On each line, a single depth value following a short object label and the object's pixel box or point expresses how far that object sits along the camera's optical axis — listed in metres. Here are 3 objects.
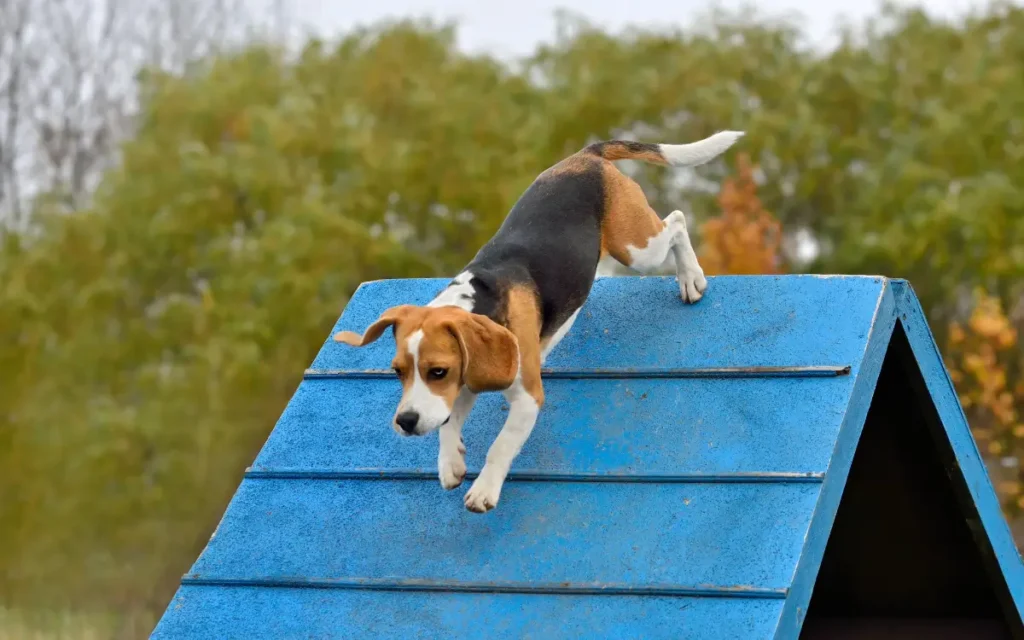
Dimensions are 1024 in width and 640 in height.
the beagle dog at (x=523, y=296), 7.62
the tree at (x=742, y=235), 24.64
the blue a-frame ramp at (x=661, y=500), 7.54
